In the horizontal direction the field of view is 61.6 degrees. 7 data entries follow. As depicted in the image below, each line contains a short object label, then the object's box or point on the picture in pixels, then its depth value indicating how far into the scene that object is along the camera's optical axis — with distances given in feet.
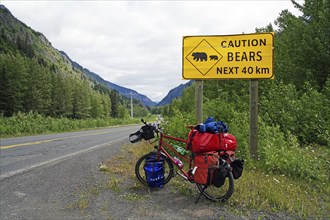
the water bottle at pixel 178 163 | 17.10
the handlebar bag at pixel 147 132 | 17.35
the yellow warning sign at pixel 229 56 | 21.52
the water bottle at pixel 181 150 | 17.60
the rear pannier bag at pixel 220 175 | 14.25
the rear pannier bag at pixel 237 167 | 15.21
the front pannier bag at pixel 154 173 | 16.98
